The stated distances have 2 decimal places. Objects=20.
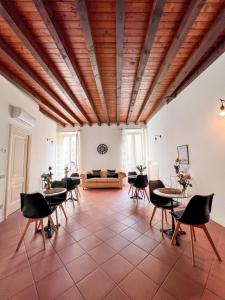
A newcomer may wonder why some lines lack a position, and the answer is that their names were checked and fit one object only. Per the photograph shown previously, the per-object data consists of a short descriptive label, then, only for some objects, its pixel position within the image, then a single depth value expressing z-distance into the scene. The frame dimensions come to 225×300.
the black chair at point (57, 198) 2.80
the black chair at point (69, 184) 3.85
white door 3.27
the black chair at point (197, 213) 1.77
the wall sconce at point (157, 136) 5.16
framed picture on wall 3.52
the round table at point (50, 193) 2.43
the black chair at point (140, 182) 4.16
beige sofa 5.98
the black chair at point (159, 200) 2.46
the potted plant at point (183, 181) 2.36
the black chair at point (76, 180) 4.77
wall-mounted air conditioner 3.35
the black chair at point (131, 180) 5.06
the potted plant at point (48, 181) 2.92
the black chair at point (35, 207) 2.08
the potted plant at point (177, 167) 3.75
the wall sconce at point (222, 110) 2.37
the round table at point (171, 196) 2.20
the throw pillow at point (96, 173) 6.42
